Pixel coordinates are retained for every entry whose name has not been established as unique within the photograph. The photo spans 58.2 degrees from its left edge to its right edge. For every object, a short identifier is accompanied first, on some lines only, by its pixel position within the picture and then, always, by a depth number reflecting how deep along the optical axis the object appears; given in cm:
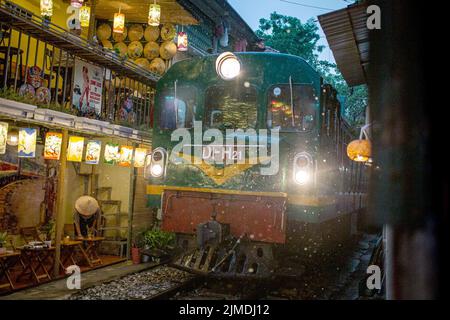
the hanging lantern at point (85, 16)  1048
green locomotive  629
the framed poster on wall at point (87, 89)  830
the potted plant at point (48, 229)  941
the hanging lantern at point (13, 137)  806
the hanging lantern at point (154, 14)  1112
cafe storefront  703
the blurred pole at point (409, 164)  145
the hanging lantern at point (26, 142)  668
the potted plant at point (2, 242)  667
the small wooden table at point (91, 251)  856
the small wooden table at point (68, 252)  823
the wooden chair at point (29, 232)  804
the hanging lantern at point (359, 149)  640
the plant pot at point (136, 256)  933
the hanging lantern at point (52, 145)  747
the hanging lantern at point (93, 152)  853
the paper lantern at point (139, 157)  978
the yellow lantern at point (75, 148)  791
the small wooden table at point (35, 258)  727
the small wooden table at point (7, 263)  662
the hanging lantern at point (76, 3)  973
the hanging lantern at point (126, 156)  937
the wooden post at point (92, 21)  1045
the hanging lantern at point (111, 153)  902
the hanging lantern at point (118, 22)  1139
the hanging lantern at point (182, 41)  1297
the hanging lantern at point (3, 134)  616
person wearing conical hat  913
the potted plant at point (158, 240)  953
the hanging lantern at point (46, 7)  919
